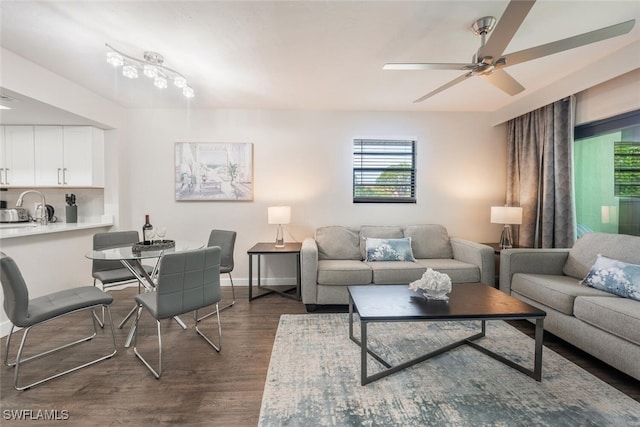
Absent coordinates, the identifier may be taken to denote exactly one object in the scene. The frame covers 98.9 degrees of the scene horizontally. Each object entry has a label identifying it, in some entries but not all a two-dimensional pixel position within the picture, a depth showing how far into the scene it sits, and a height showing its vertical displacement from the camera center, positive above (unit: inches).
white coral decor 78.6 -22.3
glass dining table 83.0 -14.4
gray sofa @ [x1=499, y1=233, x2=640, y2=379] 69.0 -26.7
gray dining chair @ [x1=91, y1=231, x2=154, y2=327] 101.6 -22.9
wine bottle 93.5 -8.5
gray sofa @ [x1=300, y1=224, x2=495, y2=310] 114.3 -25.5
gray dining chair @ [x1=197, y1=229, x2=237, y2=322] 120.4 -17.6
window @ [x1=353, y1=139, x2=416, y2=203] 153.2 +21.0
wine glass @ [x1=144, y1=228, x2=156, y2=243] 94.0 -8.9
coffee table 67.8 -26.5
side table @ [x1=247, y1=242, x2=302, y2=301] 125.3 -20.3
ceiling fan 55.5 +38.1
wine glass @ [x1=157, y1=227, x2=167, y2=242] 97.7 -8.7
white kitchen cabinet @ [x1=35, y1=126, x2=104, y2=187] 135.0 +26.6
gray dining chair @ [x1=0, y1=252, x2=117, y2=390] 66.7 -26.2
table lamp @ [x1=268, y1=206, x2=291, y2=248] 134.3 -3.2
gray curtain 117.3 +15.8
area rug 58.8 -44.7
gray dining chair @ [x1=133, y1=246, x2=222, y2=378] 71.9 -21.4
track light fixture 80.2 +44.9
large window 101.3 +13.3
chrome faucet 126.6 -3.7
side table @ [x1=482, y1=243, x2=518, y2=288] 126.2 -27.4
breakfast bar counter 95.7 -7.9
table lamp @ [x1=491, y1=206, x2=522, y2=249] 128.4 -4.6
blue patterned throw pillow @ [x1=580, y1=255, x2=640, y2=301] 78.9 -21.2
